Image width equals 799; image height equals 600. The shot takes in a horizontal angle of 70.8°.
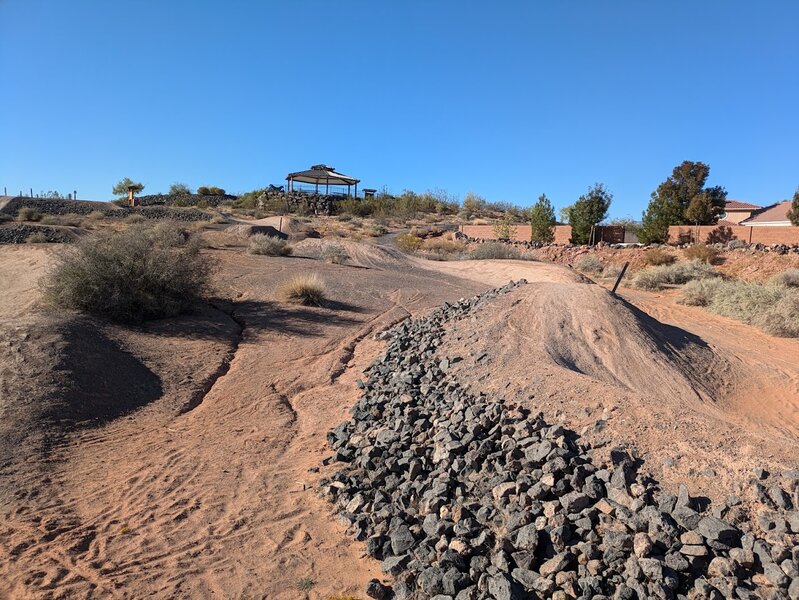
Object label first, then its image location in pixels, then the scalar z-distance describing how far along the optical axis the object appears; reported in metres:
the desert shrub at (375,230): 35.69
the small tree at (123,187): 50.62
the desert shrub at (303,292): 11.92
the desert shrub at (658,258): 23.55
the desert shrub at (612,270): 23.04
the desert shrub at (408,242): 28.30
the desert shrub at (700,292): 16.16
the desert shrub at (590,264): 24.72
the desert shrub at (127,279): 9.20
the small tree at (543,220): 32.56
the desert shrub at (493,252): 24.86
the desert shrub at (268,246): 17.95
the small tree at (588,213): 30.81
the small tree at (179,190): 51.01
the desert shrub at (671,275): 19.47
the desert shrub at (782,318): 12.07
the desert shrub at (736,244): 22.96
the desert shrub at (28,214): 26.72
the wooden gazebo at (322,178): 47.22
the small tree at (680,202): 30.67
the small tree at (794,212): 31.73
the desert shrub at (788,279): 16.91
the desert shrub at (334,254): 18.70
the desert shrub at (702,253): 22.23
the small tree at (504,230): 34.47
